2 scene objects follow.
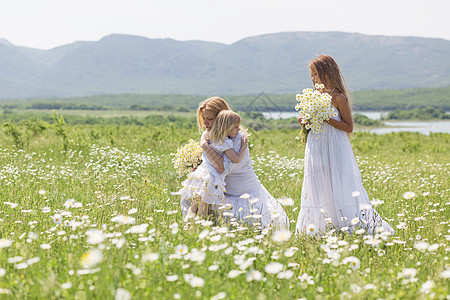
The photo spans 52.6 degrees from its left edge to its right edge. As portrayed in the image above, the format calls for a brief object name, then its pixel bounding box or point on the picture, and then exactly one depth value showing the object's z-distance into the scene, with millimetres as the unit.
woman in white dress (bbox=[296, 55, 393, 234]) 5816
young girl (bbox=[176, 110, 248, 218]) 5746
